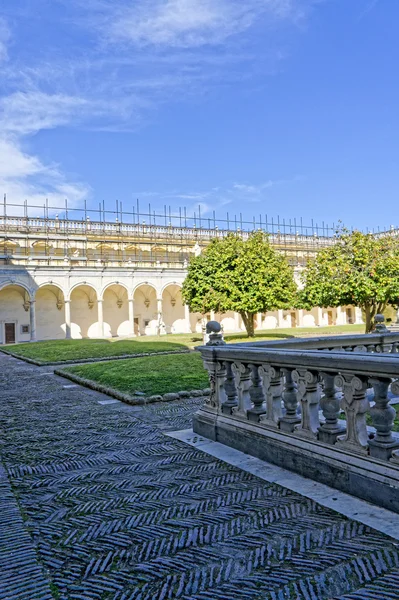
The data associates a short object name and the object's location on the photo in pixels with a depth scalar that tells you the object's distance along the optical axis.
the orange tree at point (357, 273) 21.80
